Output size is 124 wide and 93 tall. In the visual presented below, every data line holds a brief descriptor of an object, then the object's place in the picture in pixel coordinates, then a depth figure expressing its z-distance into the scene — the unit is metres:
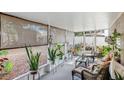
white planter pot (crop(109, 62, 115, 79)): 2.20
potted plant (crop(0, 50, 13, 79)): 1.95
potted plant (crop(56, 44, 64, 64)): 2.88
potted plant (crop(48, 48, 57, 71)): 2.91
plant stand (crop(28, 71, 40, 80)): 2.48
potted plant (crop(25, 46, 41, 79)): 2.53
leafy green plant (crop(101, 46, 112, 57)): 2.81
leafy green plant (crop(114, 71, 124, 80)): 1.75
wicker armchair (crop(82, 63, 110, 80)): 2.33
